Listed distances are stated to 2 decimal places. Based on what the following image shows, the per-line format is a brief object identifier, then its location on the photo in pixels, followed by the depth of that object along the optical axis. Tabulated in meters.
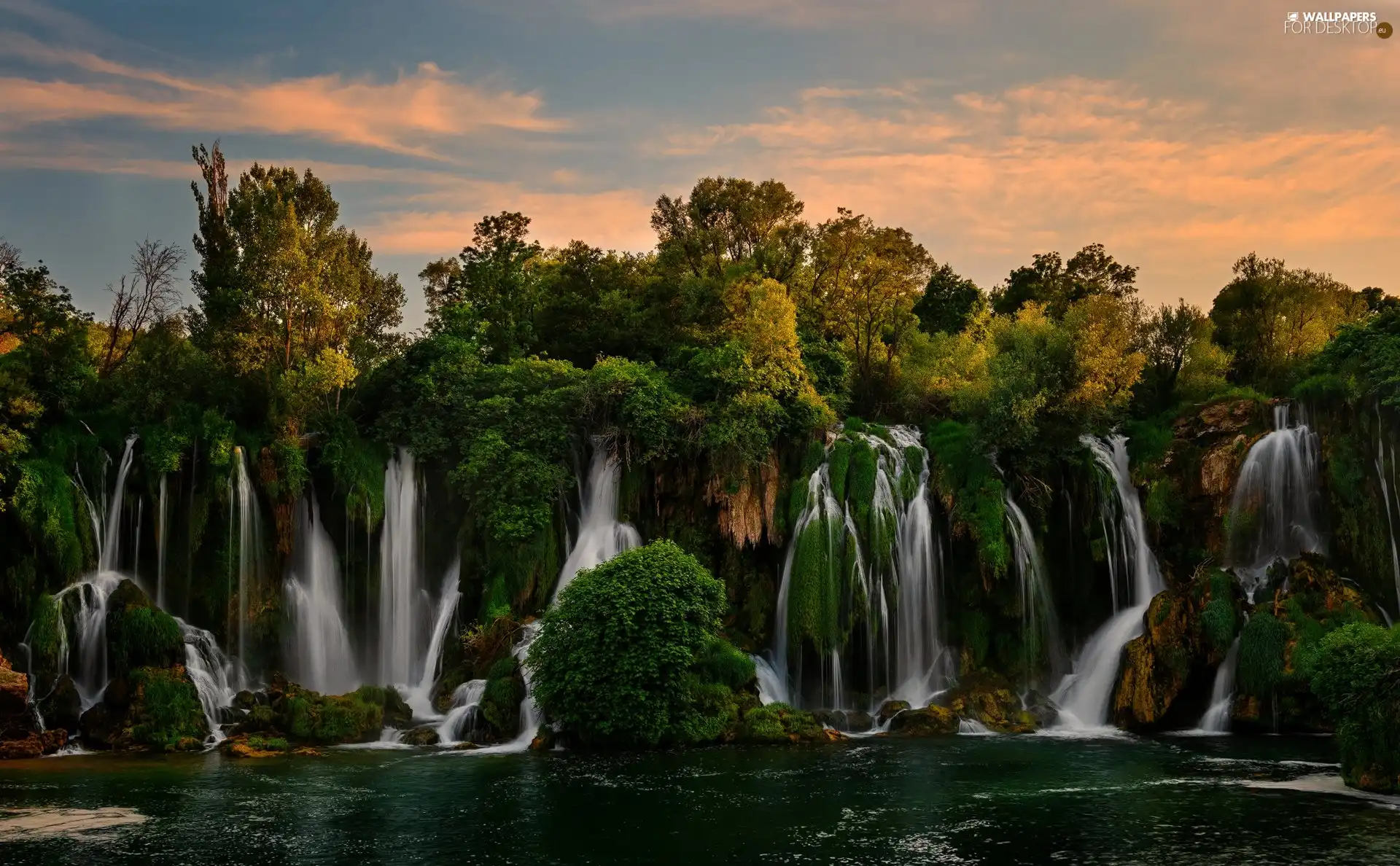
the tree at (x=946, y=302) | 59.78
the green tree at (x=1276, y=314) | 50.03
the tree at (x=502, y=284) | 50.38
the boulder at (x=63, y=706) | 33.09
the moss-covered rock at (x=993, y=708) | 35.56
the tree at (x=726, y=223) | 52.09
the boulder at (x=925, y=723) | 34.78
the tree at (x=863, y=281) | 50.31
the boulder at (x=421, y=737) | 33.34
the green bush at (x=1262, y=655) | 33.47
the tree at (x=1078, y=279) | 53.09
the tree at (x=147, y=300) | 48.66
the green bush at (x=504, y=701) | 33.81
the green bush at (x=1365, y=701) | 23.67
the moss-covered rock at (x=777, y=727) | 33.16
